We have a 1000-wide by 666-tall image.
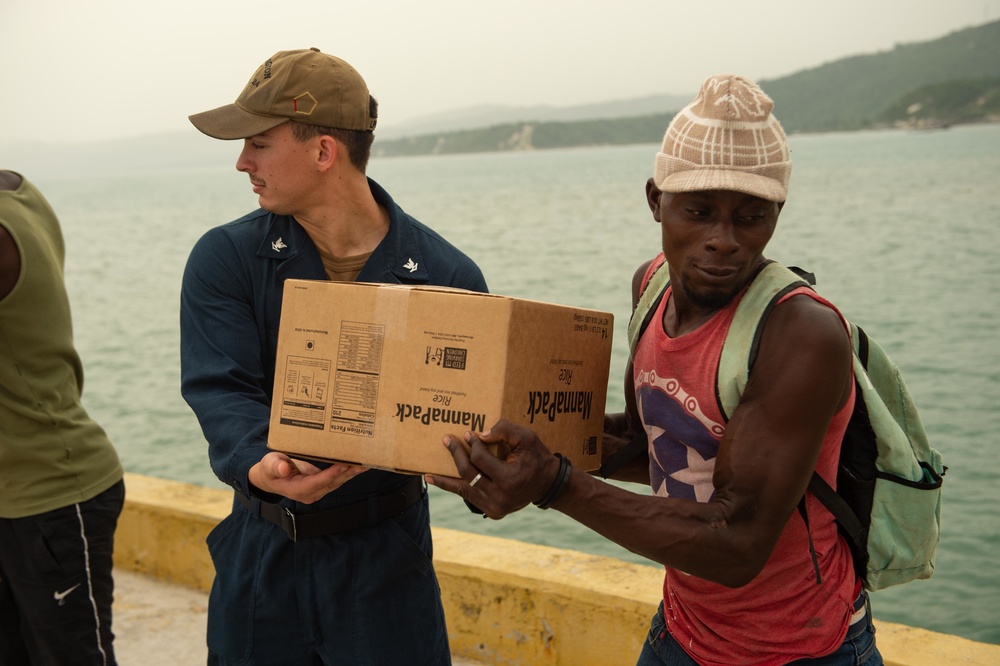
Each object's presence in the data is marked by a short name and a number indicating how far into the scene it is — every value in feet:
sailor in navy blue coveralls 8.13
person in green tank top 10.07
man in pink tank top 5.99
